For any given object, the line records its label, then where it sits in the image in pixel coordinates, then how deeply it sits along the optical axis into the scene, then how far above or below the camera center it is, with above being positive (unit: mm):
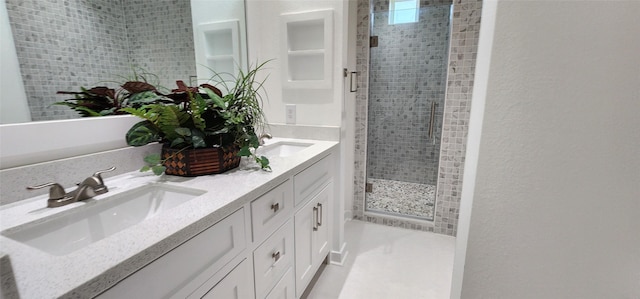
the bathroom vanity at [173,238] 529 -365
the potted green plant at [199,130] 1034 -150
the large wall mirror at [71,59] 803 +114
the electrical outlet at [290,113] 1827 -146
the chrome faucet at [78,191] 789 -298
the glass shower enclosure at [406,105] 2846 -153
